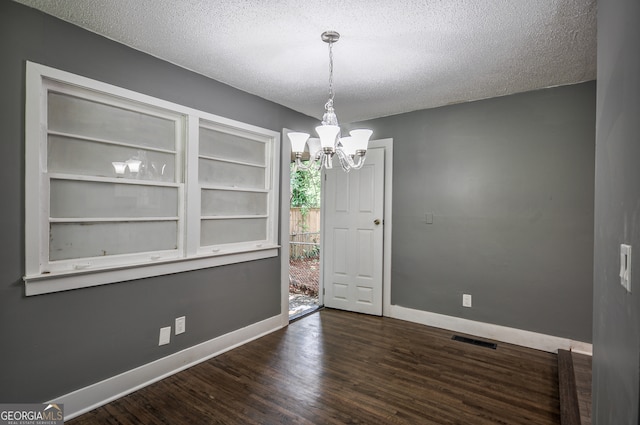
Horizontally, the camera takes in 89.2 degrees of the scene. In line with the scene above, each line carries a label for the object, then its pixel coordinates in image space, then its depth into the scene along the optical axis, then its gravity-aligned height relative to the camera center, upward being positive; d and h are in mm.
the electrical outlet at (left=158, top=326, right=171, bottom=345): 2471 -979
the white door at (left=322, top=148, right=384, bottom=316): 3947 -327
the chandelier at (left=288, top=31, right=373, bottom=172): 1993 +458
